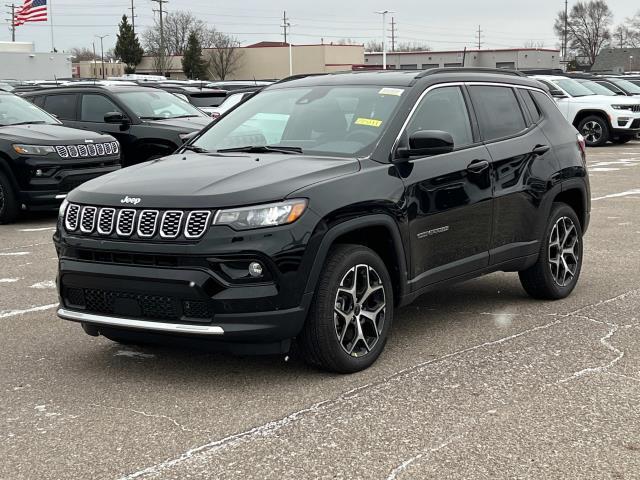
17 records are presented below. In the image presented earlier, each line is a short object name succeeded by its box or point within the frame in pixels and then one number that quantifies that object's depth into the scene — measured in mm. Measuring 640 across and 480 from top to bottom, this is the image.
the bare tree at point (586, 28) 131750
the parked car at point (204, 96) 20469
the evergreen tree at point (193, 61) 87188
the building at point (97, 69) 95750
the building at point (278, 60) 84250
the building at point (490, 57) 82938
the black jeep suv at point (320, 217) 4605
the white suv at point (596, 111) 23766
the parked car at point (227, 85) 30359
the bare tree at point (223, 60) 90375
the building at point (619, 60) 107931
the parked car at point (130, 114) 13766
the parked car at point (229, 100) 16922
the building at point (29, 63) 56281
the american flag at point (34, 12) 49450
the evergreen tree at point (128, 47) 93125
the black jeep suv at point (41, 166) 11312
